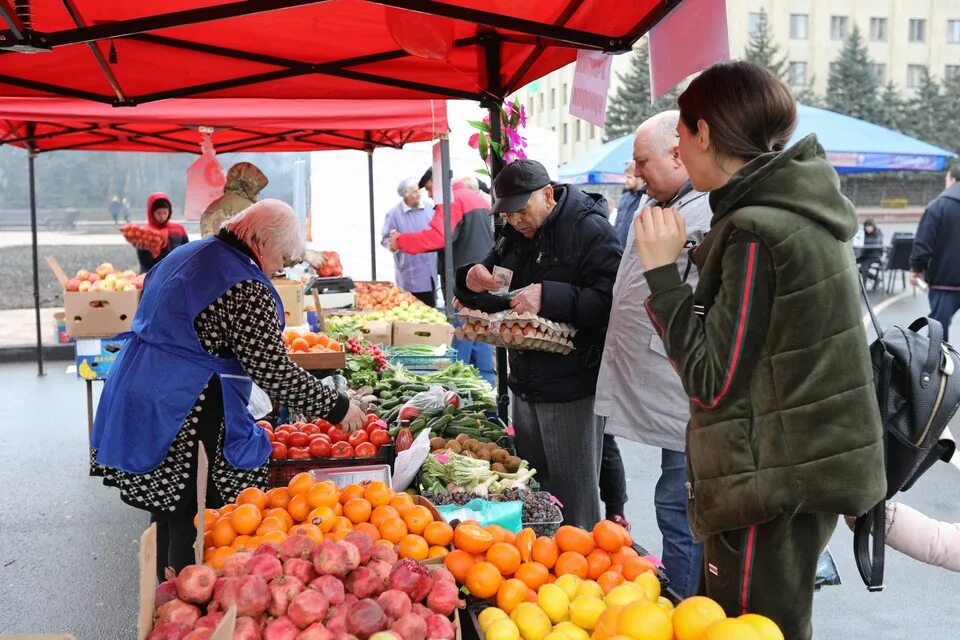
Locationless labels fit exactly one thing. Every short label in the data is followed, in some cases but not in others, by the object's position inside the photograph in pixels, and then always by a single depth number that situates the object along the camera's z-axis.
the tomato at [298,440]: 3.76
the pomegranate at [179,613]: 1.72
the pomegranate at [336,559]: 1.88
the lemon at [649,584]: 2.06
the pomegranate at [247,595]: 1.73
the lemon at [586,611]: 1.95
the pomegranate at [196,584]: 1.79
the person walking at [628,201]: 6.99
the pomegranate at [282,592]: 1.75
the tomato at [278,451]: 3.62
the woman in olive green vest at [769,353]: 1.64
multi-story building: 53.25
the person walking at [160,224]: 8.94
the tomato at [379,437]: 3.78
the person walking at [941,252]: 7.82
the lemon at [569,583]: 2.11
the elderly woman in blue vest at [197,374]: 2.92
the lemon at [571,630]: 1.88
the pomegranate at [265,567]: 1.84
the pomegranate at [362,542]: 2.02
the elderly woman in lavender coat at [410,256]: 9.21
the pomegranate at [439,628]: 1.80
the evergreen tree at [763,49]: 41.75
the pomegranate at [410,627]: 1.75
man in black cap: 3.43
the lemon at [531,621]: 1.93
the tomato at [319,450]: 3.65
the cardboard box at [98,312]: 6.00
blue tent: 13.09
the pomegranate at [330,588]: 1.79
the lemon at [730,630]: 1.59
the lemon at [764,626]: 1.62
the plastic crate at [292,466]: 3.50
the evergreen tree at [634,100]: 39.56
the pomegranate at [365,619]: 1.73
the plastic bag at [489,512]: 2.81
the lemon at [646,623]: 1.73
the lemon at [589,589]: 2.08
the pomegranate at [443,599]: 1.91
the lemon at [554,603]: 2.02
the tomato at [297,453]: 3.62
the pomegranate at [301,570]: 1.86
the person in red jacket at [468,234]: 7.66
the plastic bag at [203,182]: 7.15
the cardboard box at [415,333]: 6.62
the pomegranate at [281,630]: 1.68
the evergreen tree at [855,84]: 41.75
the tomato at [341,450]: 3.66
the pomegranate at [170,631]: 1.67
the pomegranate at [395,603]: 1.81
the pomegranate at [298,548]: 1.94
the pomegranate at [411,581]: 1.92
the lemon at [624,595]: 1.95
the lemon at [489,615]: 1.98
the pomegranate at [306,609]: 1.72
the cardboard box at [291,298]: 6.17
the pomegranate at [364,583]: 1.89
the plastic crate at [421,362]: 5.80
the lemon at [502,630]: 1.90
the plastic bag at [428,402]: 4.20
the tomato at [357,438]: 3.75
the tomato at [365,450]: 3.62
